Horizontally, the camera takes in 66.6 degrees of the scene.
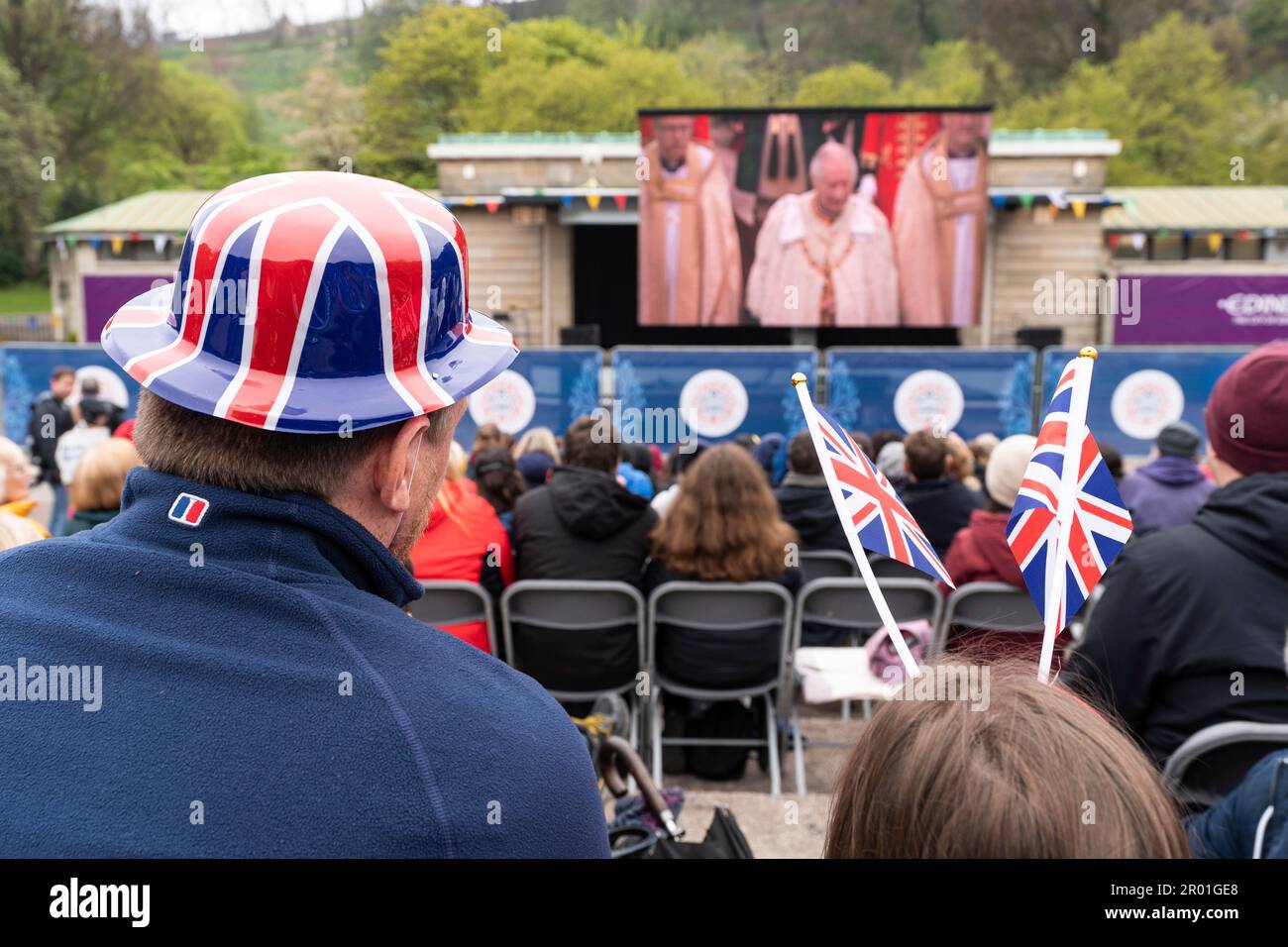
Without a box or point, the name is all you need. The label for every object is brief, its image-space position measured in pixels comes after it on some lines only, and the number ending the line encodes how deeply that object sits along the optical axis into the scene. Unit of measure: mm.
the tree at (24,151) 43312
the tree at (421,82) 52125
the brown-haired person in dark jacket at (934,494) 5398
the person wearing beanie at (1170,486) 5508
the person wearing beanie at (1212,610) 2498
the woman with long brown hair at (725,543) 4473
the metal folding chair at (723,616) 4422
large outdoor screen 19344
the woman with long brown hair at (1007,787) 1024
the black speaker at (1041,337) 20502
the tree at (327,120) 51188
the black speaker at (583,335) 20281
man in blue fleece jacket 981
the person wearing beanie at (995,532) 3898
